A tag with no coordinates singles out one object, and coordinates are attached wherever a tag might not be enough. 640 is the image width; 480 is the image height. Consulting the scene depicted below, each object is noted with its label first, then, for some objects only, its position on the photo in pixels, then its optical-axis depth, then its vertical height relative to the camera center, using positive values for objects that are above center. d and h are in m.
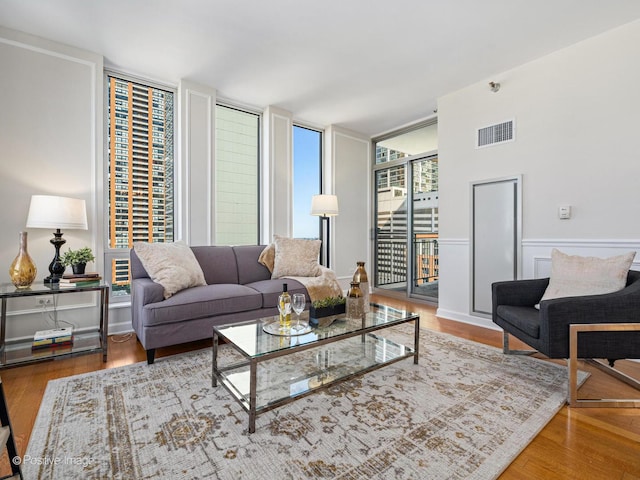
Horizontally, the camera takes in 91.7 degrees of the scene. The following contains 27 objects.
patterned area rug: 1.32 -0.96
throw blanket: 3.14 -0.49
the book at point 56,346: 2.45 -0.86
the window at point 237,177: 3.93 +0.82
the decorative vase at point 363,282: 2.35 -0.33
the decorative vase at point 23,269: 2.33 -0.22
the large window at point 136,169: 3.25 +0.76
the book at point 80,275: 2.49 -0.30
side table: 2.25 -0.87
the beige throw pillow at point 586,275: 2.10 -0.26
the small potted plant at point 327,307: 2.12 -0.48
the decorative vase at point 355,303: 2.24 -0.46
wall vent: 3.25 +1.13
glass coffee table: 1.63 -0.84
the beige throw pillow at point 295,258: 3.50 -0.22
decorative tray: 1.86 -0.57
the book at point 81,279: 2.46 -0.33
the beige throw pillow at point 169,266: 2.55 -0.23
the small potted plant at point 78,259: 2.55 -0.16
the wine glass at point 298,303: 1.99 -0.41
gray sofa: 2.33 -0.52
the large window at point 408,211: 4.57 +0.44
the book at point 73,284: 2.44 -0.36
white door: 3.21 +0.03
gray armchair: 1.79 -0.53
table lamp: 2.43 +0.18
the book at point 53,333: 2.48 -0.77
